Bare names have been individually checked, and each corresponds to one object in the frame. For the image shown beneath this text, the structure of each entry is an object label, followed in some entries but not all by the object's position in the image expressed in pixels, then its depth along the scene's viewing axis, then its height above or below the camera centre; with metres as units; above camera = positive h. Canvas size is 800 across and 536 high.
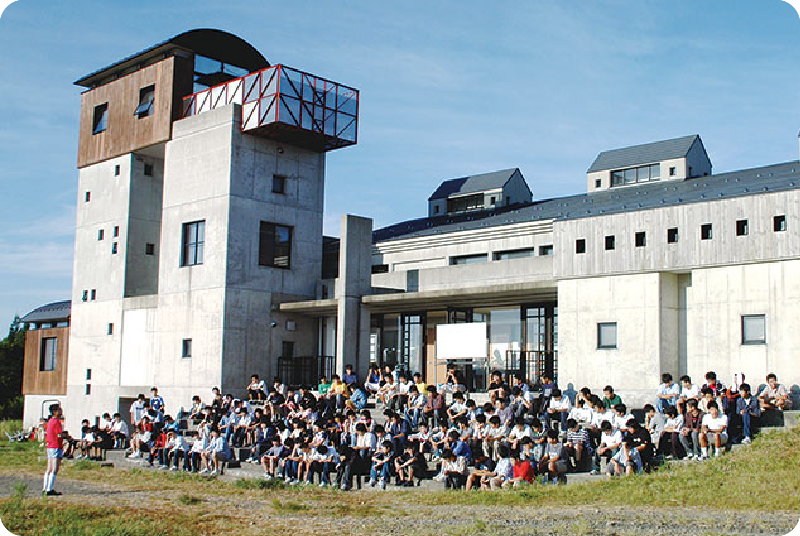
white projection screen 23.67 +0.66
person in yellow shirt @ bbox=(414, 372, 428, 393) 21.51 -0.44
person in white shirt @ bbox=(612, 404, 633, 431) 16.47 -0.86
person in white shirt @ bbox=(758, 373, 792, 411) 17.28 -0.44
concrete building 19.94 +2.91
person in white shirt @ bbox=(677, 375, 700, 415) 17.39 -0.36
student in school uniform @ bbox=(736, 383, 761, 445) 16.33 -0.66
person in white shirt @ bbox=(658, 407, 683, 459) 16.28 -1.13
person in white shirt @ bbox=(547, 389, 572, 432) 18.20 -0.83
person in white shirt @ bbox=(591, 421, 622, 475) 15.98 -1.29
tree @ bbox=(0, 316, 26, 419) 56.78 -0.85
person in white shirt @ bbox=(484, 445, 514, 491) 15.83 -1.82
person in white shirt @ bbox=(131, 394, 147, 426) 25.84 -1.45
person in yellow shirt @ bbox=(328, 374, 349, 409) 22.84 -0.68
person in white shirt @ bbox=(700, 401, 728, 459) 15.84 -0.98
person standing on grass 17.33 -1.68
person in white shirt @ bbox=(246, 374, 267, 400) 25.88 -0.78
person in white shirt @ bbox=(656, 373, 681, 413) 17.88 -0.44
